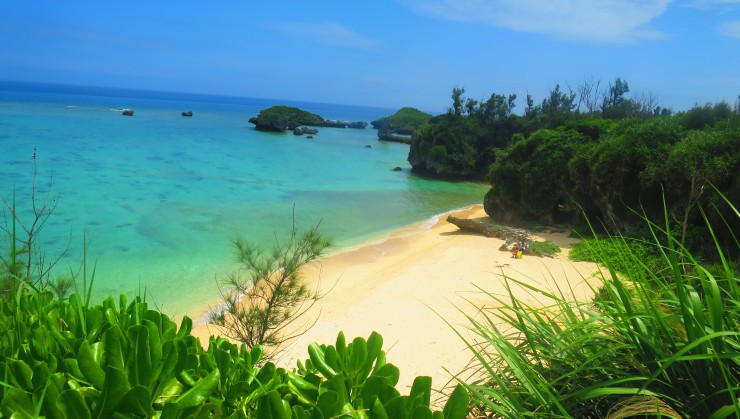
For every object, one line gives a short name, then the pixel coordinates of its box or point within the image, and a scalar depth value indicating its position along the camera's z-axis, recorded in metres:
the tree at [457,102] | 39.31
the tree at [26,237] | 2.46
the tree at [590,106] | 33.38
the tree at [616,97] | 33.47
